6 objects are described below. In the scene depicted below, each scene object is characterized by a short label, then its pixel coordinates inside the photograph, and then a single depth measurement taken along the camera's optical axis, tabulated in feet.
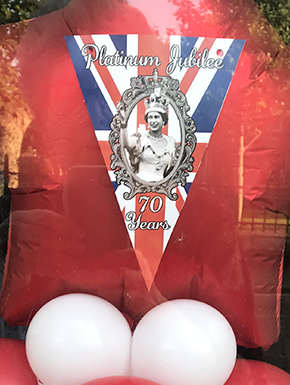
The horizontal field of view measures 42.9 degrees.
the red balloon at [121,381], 2.96
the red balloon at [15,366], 3.39
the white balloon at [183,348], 3.03
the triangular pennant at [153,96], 3.19
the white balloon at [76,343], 3.04
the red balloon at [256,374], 3.52
